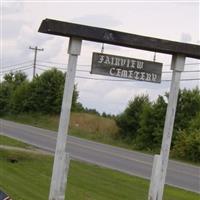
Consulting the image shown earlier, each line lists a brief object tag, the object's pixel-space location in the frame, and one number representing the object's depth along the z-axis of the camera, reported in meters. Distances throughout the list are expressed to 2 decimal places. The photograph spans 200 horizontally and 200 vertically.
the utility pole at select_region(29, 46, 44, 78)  82.06
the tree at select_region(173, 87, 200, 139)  39.31
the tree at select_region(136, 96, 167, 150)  40.22
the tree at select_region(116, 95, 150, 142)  45.75
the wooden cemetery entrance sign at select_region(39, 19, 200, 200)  9.52
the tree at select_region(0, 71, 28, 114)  78.60
